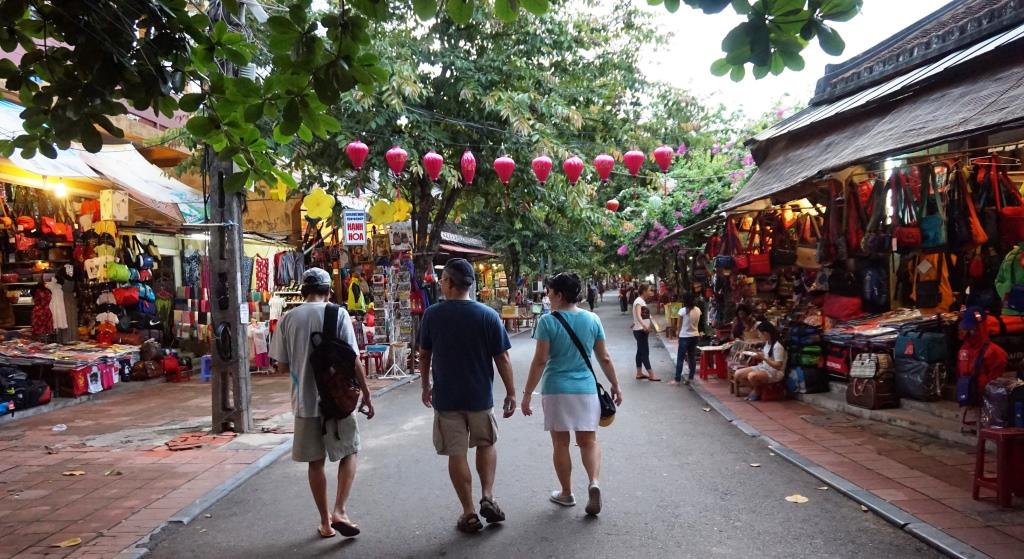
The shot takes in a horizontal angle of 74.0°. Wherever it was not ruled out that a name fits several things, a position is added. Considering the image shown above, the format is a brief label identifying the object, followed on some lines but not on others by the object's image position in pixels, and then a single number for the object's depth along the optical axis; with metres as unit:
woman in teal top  4.98
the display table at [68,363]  10.67
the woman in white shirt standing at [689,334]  11.59
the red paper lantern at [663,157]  11.05
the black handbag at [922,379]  7.68
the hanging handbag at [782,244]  10.24
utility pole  8.18
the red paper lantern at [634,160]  10.67
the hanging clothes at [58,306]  12.16
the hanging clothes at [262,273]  14.71
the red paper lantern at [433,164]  10.89
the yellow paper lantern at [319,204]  12.01
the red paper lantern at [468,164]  11.09
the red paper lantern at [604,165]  10.62
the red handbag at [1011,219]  6.55
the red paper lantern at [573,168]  10.57
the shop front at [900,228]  5.96
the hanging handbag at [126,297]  12.93
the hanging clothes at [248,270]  13.71
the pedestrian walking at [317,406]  4.65
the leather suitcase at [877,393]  7.98
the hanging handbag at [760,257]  10.16
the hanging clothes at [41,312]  11.94
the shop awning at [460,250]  19.27
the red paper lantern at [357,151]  10.29
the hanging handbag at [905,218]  7.22
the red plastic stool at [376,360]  13.58
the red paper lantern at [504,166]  10.83
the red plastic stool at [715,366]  12.06
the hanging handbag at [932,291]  8.50
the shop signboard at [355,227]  12.73
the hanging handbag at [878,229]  7.73
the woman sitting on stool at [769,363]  9.55
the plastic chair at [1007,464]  4.74
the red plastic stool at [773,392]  9.62
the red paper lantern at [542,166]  10.59
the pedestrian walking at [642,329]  12.05
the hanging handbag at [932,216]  6.93
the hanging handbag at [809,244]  9.82
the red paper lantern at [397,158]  10.83
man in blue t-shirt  4.62
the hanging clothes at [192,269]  14.94
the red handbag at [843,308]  9.74
